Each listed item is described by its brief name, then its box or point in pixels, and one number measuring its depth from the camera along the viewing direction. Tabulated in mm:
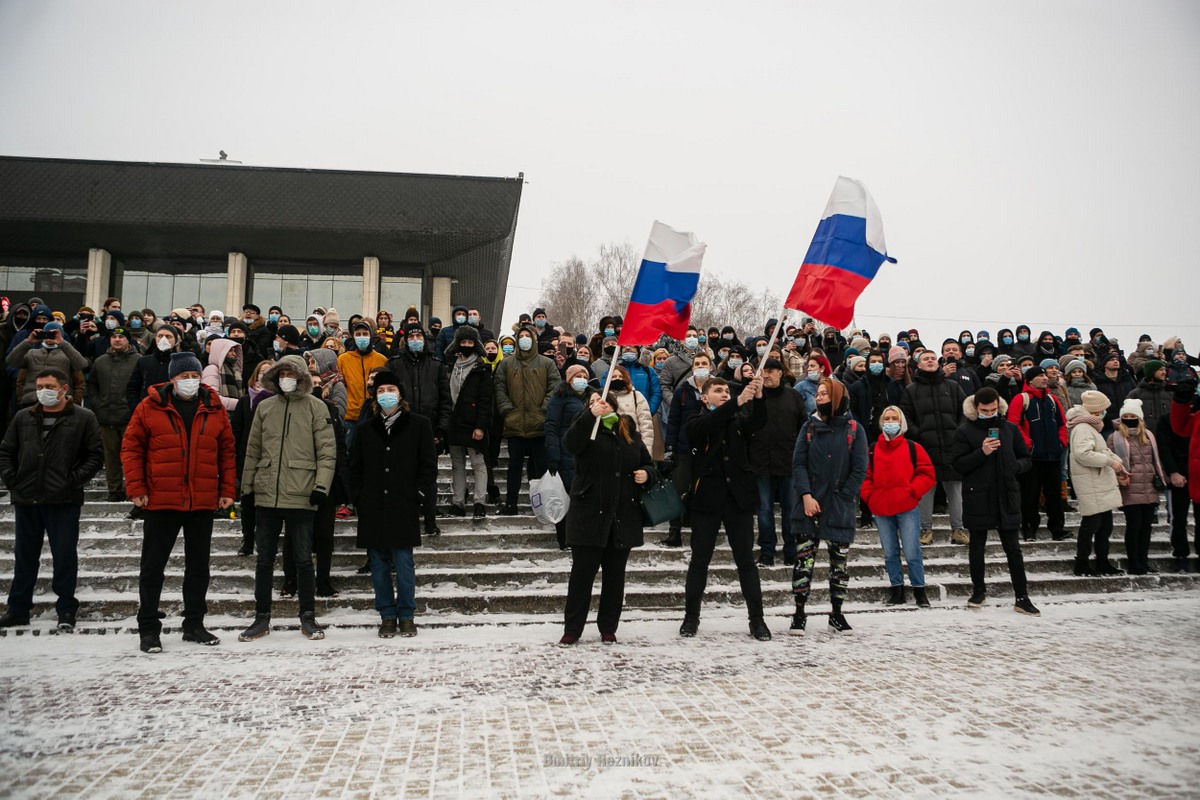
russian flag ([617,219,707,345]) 7184
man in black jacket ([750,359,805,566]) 9125
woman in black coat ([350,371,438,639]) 7098
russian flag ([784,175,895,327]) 7203
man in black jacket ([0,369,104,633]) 7215
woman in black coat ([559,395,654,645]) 6668
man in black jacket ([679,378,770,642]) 6953
